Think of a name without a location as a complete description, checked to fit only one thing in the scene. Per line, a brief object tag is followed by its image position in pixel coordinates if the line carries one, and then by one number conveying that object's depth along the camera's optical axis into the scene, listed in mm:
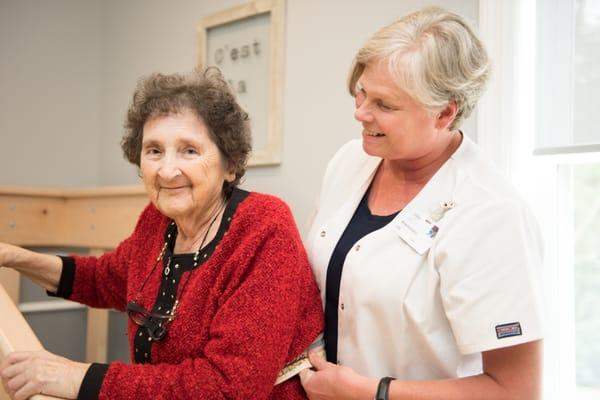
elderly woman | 1132
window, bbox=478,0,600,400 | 1681
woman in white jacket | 1158
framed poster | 2354
